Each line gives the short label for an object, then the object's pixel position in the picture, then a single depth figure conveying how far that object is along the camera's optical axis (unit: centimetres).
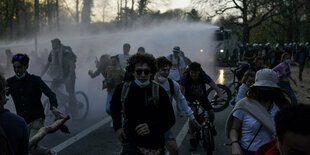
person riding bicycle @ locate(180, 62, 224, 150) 591
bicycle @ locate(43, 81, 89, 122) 826
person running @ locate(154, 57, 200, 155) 384
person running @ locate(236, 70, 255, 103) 491
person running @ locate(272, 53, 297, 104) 832
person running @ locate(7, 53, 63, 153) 429
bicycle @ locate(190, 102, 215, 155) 524
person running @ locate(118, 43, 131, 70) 900
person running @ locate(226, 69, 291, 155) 306
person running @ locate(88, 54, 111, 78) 905
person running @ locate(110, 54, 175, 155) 310
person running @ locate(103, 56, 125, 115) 762
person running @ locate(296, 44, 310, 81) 1855
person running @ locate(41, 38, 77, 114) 815
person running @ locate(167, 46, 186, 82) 848
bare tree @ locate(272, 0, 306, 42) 4014
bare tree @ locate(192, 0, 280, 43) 3941
